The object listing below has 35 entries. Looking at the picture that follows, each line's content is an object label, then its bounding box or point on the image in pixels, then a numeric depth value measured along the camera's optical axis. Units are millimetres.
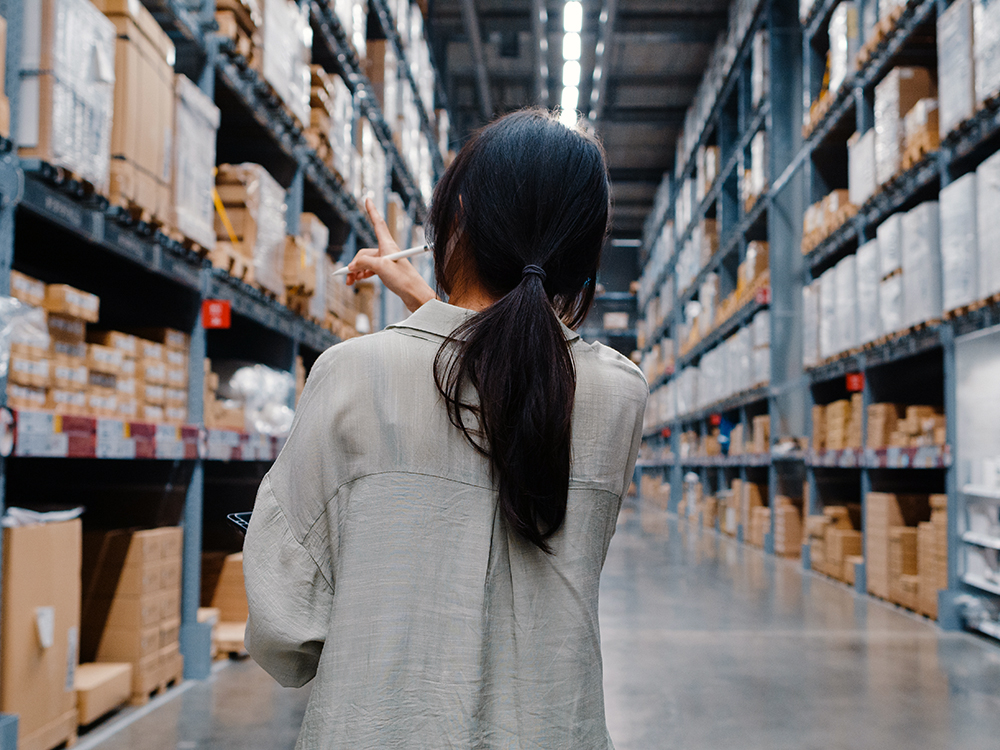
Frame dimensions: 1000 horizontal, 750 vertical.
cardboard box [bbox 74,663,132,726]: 2908
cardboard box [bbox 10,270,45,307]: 2596
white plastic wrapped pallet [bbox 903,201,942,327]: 5316
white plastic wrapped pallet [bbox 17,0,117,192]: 2592
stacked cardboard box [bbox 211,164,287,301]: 4410
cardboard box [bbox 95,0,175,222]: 3074
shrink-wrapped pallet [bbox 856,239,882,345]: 6297
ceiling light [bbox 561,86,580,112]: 15336
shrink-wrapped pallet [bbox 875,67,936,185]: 5996
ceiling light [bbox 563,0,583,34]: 12302
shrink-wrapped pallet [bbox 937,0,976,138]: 4848
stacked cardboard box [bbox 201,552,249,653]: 4414
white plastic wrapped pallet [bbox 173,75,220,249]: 3574
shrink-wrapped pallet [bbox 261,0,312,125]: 4586
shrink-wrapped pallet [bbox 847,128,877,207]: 6480
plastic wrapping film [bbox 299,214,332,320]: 5672
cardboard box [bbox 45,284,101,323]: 2795
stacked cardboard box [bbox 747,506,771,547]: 9812
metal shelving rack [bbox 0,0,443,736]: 2574
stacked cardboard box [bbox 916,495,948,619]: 5207
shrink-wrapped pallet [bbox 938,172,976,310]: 4781
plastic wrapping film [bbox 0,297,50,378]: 2359
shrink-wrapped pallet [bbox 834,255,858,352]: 6777
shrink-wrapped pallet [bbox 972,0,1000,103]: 4477
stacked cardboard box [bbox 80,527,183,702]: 3303
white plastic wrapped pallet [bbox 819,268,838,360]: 7211
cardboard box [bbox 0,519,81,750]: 2490
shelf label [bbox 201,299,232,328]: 3895
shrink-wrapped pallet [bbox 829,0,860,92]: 7113
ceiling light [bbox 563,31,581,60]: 13250
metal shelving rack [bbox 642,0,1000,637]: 5086
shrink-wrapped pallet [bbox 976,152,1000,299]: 4461
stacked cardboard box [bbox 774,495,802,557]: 9055
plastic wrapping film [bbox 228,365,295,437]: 4547
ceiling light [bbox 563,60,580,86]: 14320
